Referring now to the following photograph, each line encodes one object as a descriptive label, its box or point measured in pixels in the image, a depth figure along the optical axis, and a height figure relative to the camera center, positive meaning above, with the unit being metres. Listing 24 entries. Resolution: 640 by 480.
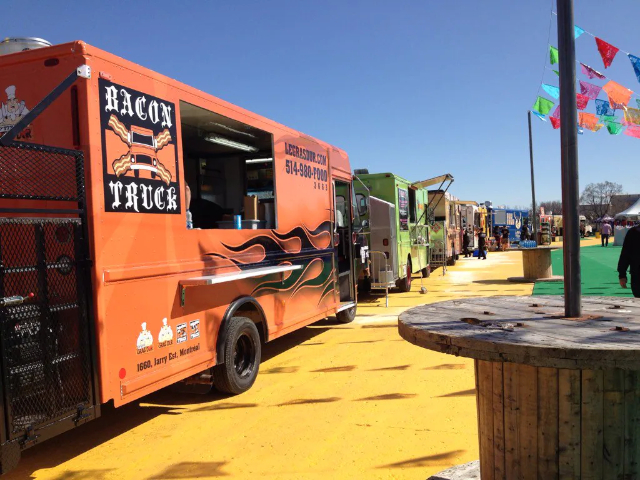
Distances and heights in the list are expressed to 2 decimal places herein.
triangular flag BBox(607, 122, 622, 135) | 10.74 +2.06
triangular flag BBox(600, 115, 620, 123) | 10.47 +2.21
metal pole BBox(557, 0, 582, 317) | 2.75 +0.46
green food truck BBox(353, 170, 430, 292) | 11.55 +0.16
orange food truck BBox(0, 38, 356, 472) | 3.32 -0.09
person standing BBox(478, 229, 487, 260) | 26.77 -0.79
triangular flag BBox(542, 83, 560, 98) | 10.11 +2.79
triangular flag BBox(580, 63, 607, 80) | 9.34 +2.84
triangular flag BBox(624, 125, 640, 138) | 10.29 +1.89
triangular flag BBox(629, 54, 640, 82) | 8.61 +2.73
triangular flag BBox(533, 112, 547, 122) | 11.27 +2.49
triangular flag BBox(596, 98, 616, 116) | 10.20 +2.37
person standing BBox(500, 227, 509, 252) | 34.31 -0.73
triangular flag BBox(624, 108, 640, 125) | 10.18 +2.17
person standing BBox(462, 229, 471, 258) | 27.29 -0.56
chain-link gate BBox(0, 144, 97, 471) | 3.17 -0.36
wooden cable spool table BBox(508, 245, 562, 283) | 14.62 -1.06
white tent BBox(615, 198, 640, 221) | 27.03 +0.88
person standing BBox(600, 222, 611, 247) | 32.69 -0.52
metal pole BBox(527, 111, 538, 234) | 17.02 +1.32
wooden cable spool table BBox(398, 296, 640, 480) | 2.16 -0.80
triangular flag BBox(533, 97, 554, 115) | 11.27 +2.73
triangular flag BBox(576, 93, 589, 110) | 10.29 +2.55
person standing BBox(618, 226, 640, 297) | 6.58 -0.43
